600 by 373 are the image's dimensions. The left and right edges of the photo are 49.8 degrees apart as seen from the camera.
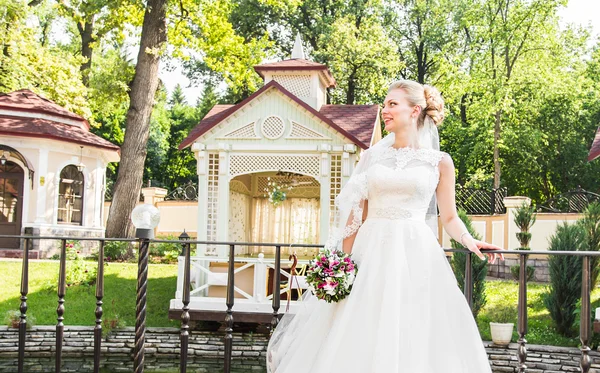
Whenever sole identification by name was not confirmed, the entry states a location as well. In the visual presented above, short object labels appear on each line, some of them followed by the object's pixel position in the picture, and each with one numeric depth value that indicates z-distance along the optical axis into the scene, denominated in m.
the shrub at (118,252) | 15.15
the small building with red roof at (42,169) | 15.88
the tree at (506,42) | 19.61
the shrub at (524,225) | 12.64
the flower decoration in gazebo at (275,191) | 13.37
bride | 2.97
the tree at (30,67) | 16.53
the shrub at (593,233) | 11.09
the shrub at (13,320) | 10.59
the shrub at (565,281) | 11.00
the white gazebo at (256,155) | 11.87
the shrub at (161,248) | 16.24
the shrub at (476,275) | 11.59
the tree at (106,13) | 14.82
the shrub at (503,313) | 11.46
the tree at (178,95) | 39.03
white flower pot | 10.51
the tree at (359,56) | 22.28
